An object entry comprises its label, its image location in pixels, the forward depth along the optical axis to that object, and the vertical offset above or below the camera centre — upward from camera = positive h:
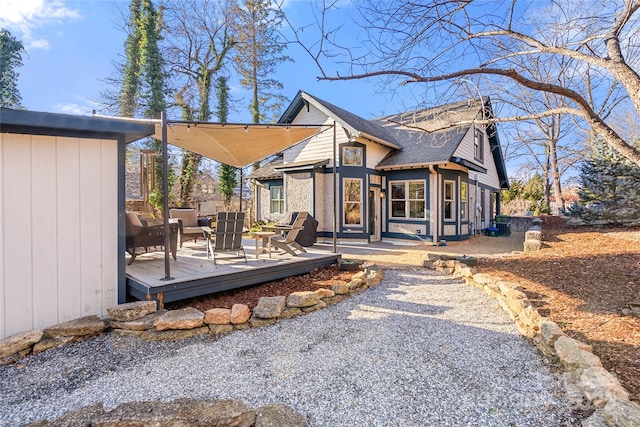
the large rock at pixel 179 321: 3.61 -1.24
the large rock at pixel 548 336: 2.99 -1.22
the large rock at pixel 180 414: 2.11 -1.40
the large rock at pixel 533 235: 9.02 -0.71
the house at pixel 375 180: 11.26 +1.19
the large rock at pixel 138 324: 3.65 -1.29
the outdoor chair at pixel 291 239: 6.50 -0.57
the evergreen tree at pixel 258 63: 18.06 +9.11
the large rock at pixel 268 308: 3.95 -1.22
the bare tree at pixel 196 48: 17.58 +9.53
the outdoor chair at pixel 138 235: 5.40 -0.38
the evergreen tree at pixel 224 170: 17.03 +2.31
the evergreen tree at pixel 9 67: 15.56 +7.37
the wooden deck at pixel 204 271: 4.31 -0.93
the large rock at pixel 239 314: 3.82 -1.24
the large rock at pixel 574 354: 2.52 -1.21
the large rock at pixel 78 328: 3.50 -1.30
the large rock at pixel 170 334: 3.56 -1.38
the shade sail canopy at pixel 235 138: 5.91 +1.59
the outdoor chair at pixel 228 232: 5.46 -0.33
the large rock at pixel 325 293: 4.56 -1.19
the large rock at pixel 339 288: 4.87 -1.19
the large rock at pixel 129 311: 3.71 -1.16
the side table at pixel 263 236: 6.18 -0.47
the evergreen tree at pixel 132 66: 16.06 +7.57
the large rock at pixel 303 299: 4.24 -1.19
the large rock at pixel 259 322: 3.91 -1.37
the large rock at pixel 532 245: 8.59 -0.95
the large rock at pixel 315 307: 4.35 -1.33
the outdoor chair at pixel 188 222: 7.14 -0.22
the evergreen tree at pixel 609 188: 11.73 +0.88
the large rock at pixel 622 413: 1.82 -1.22
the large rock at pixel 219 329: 3.72 -1.38
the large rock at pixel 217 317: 3.74 -1.24
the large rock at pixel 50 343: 3.36 -1.41
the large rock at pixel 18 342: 3.19 -1.33
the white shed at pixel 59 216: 3.52 -0.02
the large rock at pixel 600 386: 2.11 -1.23
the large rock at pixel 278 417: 2.07 -1.38
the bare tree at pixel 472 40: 3.49 +2.23
